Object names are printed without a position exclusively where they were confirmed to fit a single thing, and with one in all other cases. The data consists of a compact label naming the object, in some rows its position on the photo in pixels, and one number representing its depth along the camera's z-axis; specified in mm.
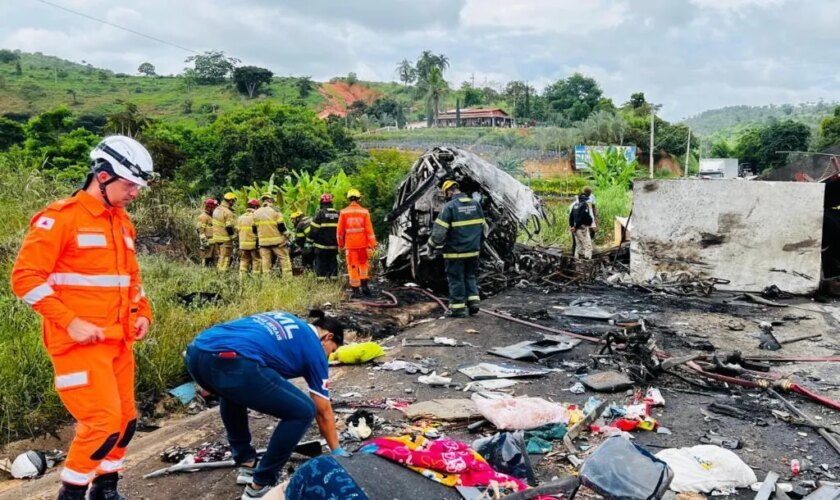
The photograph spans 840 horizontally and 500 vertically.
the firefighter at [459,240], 7723
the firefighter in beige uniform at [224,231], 11680
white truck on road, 36375
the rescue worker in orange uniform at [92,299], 2891
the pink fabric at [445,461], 3035
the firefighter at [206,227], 12328
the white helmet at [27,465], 4484
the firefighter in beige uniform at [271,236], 10680
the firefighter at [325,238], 10109
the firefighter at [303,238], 11453
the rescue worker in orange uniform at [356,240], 9469
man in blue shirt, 3123
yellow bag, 6168
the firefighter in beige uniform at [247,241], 10984
